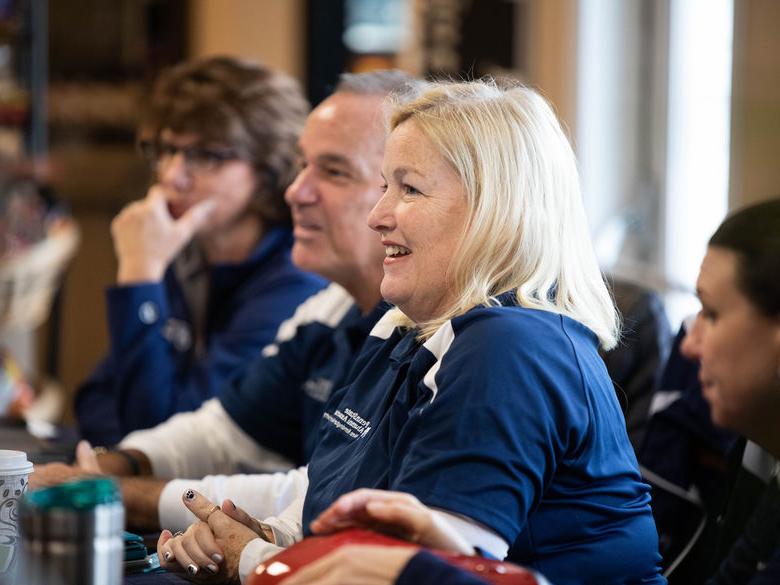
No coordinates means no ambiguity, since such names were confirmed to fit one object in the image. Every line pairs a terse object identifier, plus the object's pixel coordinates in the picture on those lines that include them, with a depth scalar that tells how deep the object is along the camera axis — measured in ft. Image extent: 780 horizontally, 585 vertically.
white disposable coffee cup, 13.38
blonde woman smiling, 12.97
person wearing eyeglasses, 16.72
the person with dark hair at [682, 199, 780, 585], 13.13
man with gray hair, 15.23
